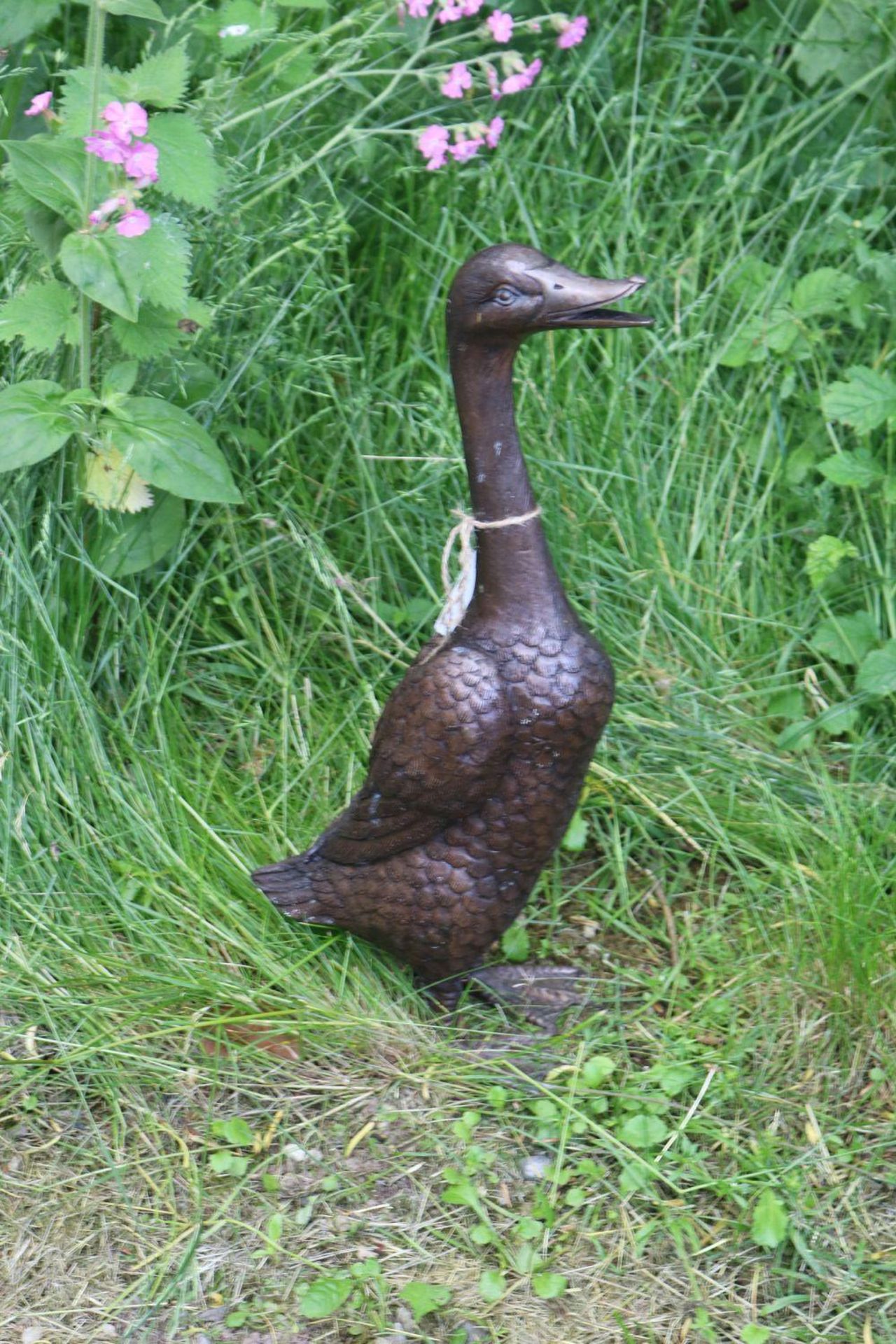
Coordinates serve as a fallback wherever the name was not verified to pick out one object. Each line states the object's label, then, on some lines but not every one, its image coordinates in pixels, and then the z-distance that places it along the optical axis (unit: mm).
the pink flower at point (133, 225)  2225
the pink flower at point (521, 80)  2635
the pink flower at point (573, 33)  2807
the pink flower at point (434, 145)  2568
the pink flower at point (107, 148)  2184
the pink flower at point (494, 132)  2664
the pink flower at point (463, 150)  2598
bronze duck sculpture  2082
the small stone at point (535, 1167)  2195
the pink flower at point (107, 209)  2234
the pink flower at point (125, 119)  2164
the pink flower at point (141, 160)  2207
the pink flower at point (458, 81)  2604
